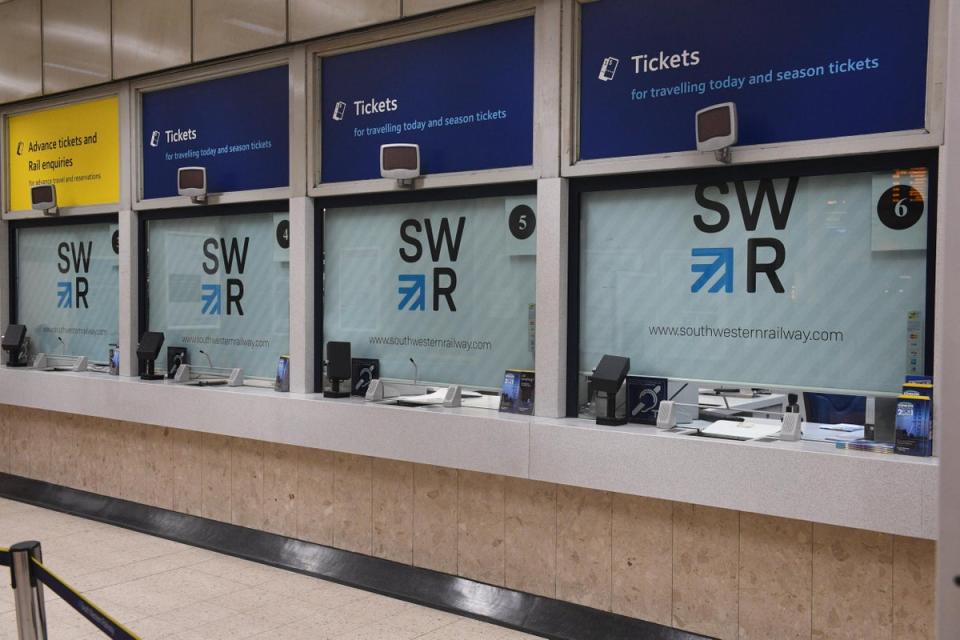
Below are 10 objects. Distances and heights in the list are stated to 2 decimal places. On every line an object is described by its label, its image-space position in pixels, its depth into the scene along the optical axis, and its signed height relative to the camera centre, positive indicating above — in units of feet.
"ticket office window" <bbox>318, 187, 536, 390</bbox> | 15.02 +0.23
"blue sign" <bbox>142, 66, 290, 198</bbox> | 18.02 +3.74
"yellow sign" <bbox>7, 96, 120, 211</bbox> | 21.39 +3.83
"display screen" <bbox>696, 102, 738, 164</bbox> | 11.67 +2.38
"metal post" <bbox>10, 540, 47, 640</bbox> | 8.63 -3.13
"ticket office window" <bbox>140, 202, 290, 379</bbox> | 18.52 +0.23
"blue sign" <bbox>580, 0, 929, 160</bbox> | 11.18 +3.35
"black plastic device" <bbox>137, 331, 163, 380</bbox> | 19.70 -1.33
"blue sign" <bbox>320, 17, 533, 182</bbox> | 14.65 +3.67
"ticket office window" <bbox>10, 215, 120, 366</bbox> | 21.95 +0.23
